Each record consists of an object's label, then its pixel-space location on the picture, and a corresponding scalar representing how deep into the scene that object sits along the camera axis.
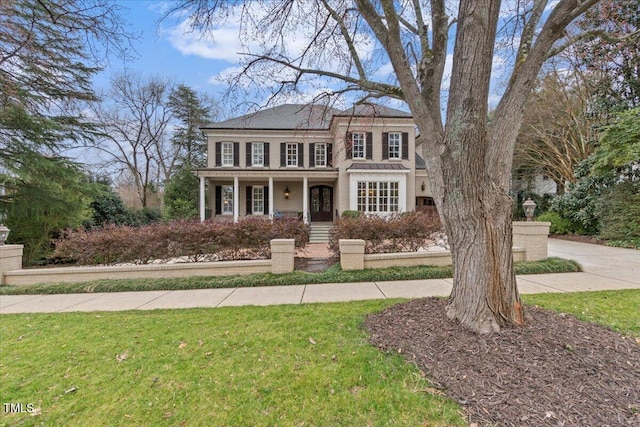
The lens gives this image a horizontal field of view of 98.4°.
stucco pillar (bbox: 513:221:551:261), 6.97
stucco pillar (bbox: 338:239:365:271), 6.51
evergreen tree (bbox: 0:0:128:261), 8.75
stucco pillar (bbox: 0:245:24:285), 6.36
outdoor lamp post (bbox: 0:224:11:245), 6.57
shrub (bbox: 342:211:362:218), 14.86
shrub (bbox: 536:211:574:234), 13.78
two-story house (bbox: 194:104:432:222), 16.25
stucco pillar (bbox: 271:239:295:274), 6.44
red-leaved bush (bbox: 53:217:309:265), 6.94
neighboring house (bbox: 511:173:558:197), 19.91
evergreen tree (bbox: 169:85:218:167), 25.31
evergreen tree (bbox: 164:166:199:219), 19.42
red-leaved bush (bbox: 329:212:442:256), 7.06
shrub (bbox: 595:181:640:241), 10.12
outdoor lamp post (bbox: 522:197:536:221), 8.30
